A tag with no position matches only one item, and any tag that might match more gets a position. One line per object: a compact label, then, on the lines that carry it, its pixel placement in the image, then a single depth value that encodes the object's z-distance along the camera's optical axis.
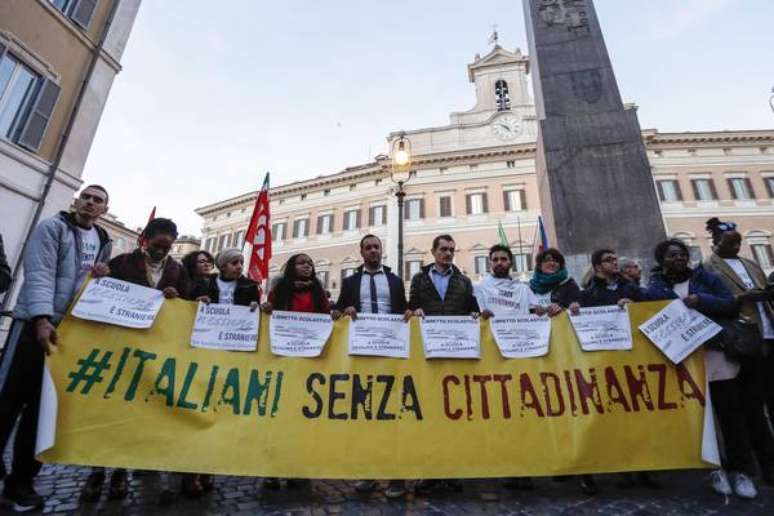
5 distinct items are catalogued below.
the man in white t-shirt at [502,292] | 3.25
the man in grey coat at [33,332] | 2.21
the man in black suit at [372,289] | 3.28
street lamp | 7.90
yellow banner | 2.40
